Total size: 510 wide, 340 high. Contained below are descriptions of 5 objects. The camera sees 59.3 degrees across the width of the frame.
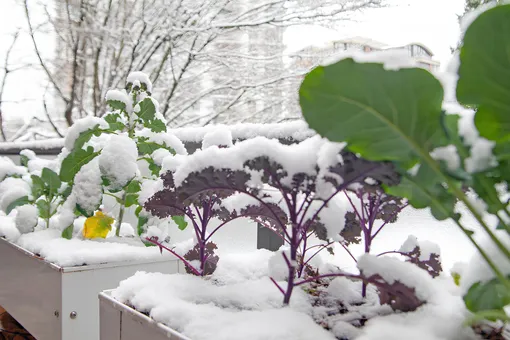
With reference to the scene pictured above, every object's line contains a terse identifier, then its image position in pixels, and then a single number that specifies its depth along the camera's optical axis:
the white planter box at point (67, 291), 0.97
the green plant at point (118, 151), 1.08
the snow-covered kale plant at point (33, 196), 1.31
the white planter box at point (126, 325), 0.57
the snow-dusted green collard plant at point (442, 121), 0.36
